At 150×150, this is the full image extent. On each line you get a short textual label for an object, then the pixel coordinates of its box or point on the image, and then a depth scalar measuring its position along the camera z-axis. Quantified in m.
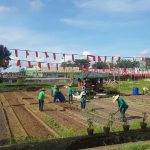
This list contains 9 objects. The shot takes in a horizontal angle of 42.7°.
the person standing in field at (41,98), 12.70
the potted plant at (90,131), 6.48
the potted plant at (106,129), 6.64
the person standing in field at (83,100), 12.89
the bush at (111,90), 20.89
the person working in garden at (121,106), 9.51
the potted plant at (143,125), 7.11
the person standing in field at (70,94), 15.18
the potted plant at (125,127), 6.86
